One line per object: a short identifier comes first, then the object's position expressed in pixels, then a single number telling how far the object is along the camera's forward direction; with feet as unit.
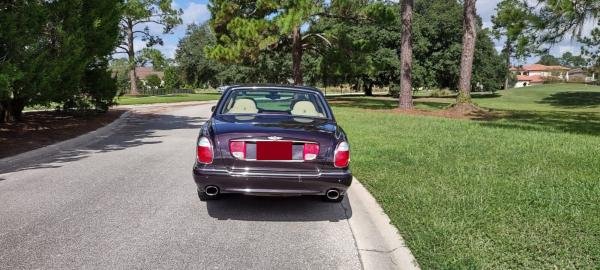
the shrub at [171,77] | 278.26
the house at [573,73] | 579.52
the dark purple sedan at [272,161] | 16.26
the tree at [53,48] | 32.22
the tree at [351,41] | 91.25
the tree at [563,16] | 50.39
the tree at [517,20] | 56.39
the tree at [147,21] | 154.75
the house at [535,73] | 520.83
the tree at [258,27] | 84.38
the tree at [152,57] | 157.07
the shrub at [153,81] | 334.24
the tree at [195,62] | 269.64
